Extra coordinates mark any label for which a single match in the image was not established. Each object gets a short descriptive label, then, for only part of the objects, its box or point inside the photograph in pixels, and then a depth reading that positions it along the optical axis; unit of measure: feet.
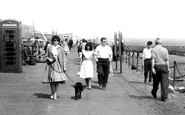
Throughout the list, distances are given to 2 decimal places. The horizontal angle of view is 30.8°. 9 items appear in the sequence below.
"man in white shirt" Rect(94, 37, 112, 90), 38.32
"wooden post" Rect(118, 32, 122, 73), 55.26
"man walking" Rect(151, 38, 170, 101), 31.94
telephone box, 53.31
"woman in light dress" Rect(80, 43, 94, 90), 37.50
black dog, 31.19
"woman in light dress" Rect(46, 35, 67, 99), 30.71
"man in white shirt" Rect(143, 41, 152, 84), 45.02
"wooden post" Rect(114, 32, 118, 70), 58.70
